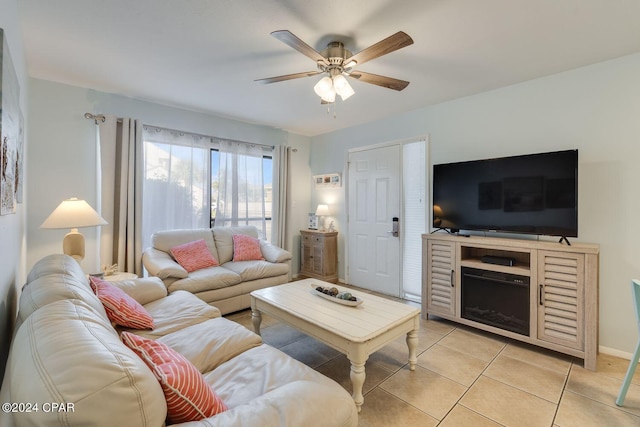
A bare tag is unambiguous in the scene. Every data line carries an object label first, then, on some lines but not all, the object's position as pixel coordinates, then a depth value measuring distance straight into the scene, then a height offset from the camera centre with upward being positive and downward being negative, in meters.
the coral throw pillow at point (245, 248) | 3.79 -0.53
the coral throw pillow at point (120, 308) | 1.75 -0.63
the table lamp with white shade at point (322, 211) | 4.66 -0.01
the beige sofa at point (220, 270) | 2.95 -0.70
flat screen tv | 2.41 +0.16
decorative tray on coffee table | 2.21 -0.71
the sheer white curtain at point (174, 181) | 3.51 +0.37
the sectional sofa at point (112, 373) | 0.64 -0.44
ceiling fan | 1.90 +1.03
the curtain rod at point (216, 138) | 3.51 +1.01
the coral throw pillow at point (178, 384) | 0.92 -0.59
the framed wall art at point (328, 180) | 4.68 +0.51
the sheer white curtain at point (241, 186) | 4.12 +0.35
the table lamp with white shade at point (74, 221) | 2.39 -0.11
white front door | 3.96 -0.11
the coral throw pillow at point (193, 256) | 3.27 -0.55
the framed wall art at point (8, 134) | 1.15 +0.36
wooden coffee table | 1.75 -0.76
